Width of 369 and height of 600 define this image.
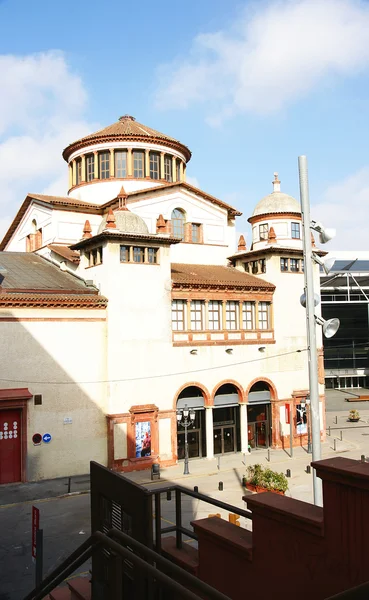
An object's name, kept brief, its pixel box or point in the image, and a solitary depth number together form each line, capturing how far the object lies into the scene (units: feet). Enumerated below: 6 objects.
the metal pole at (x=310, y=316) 48.16
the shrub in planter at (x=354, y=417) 155.12
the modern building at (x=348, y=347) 237.04
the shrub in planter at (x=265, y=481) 77.92
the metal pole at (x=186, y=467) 98.43
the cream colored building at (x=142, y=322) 95.86
